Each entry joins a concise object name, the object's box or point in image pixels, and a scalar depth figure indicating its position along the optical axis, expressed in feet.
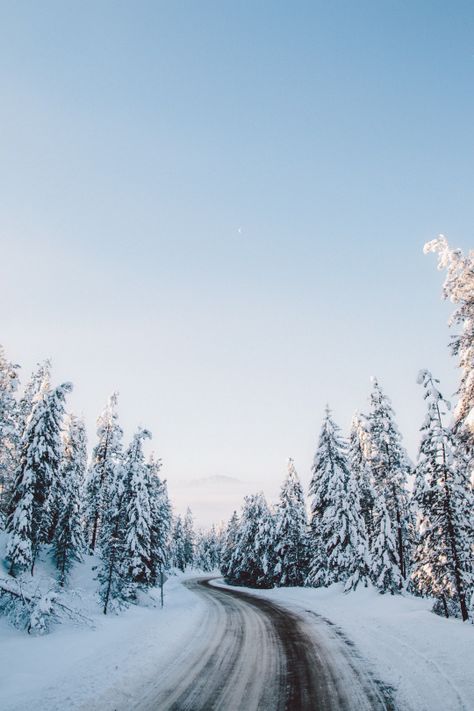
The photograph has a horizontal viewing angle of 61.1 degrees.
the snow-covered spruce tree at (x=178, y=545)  300.11
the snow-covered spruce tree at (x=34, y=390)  109.15
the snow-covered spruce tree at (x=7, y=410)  78.33
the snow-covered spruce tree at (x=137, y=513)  83.30
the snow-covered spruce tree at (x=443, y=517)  52.21
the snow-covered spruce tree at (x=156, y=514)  98.32
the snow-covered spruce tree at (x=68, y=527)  104.88
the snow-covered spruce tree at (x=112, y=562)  67.31
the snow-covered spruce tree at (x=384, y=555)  79.11
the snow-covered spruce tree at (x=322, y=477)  106.93
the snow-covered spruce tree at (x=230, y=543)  218.79
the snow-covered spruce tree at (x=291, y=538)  133.72
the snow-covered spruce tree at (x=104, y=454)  130.41
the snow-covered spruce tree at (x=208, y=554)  393.50
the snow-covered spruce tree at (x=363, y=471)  110.52
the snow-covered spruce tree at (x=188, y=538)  327.06
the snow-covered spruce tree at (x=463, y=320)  47.57
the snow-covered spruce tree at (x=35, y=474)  78.95
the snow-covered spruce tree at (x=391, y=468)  88.99
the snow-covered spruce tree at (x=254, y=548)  149.79
